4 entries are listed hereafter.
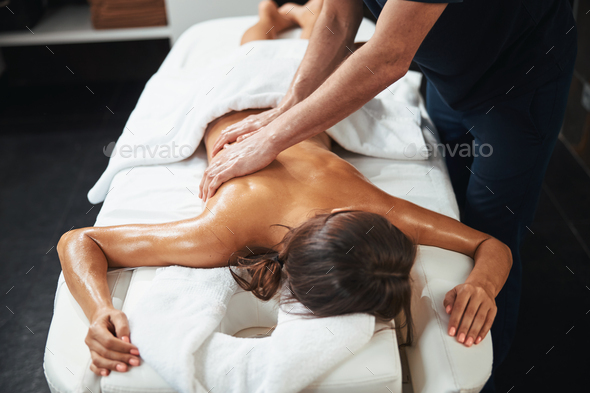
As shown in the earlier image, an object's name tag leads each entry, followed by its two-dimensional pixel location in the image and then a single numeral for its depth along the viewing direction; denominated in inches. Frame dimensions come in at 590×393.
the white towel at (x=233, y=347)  35.3
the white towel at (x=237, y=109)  60.5
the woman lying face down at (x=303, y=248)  37.4
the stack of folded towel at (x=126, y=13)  108.7
